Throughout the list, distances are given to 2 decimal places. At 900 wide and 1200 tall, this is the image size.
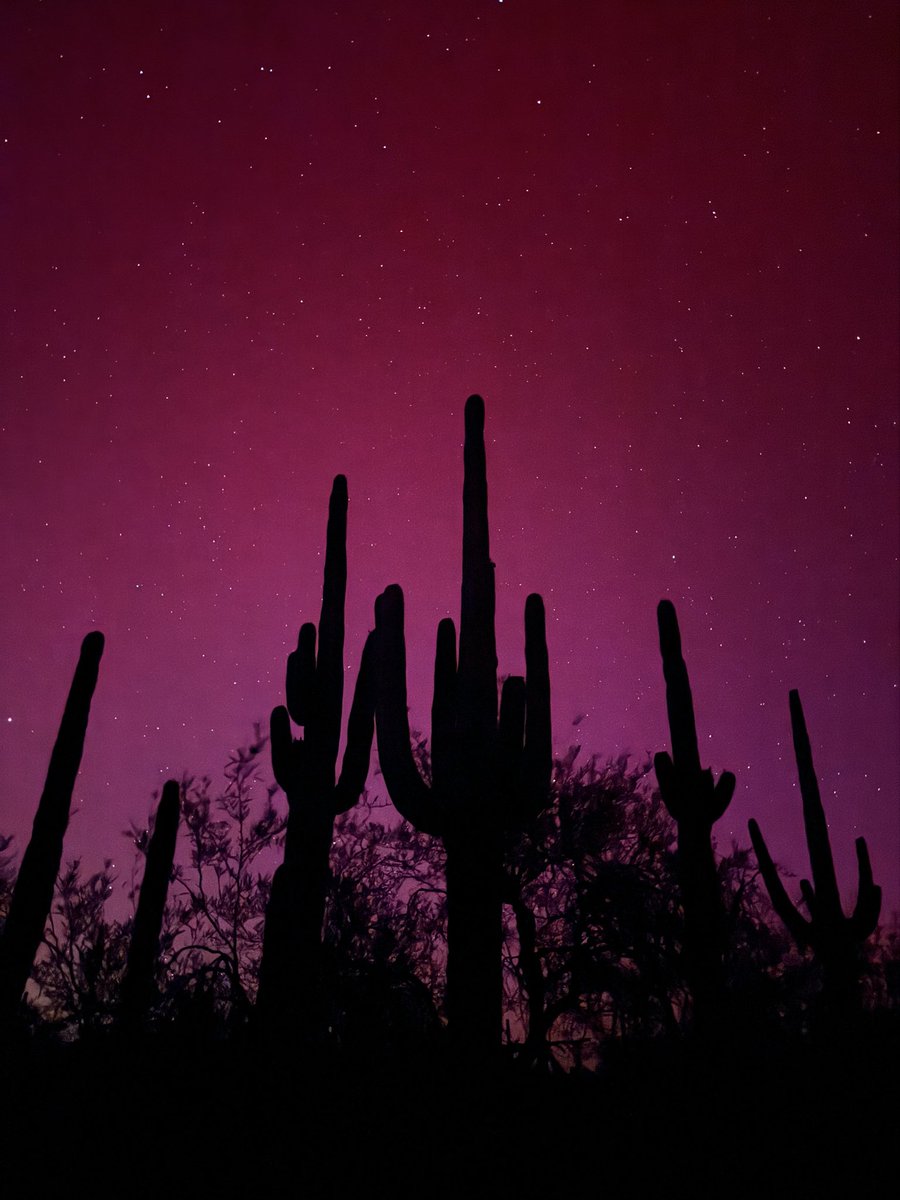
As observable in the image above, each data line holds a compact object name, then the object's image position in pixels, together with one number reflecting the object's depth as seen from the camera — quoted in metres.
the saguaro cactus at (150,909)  5.95
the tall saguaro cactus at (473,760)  6.45
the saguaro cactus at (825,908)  9.98
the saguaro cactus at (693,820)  7.61
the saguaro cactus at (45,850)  6.21
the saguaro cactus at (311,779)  7.44
